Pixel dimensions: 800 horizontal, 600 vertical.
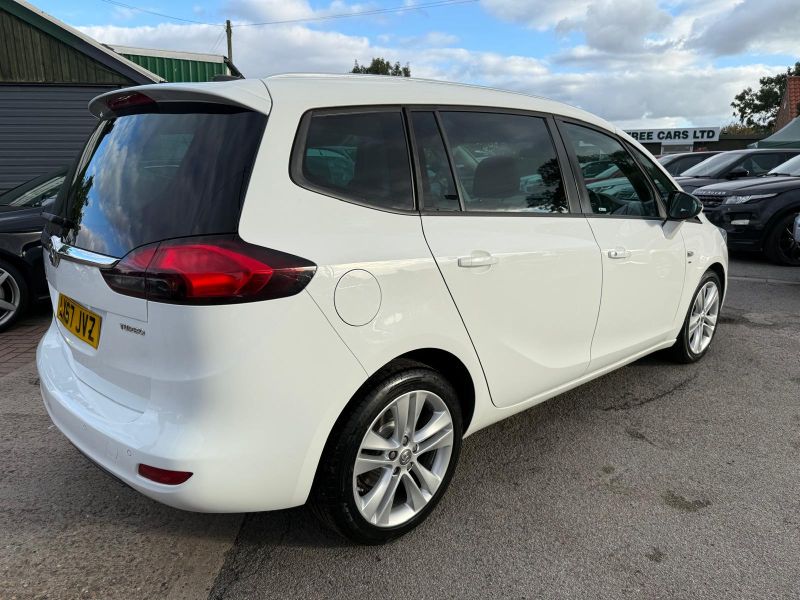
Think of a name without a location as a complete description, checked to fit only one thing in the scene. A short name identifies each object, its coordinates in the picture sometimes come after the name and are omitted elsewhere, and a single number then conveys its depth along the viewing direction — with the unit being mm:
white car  1841
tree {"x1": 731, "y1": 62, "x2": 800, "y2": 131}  59094
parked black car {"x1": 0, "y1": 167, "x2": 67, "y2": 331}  5195
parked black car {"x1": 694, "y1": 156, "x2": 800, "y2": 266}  8195
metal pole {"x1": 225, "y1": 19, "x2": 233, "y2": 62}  33106
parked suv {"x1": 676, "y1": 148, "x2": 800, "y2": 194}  10758
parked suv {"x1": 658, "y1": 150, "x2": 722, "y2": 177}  14422
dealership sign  41000
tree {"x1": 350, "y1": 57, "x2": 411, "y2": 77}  44438
